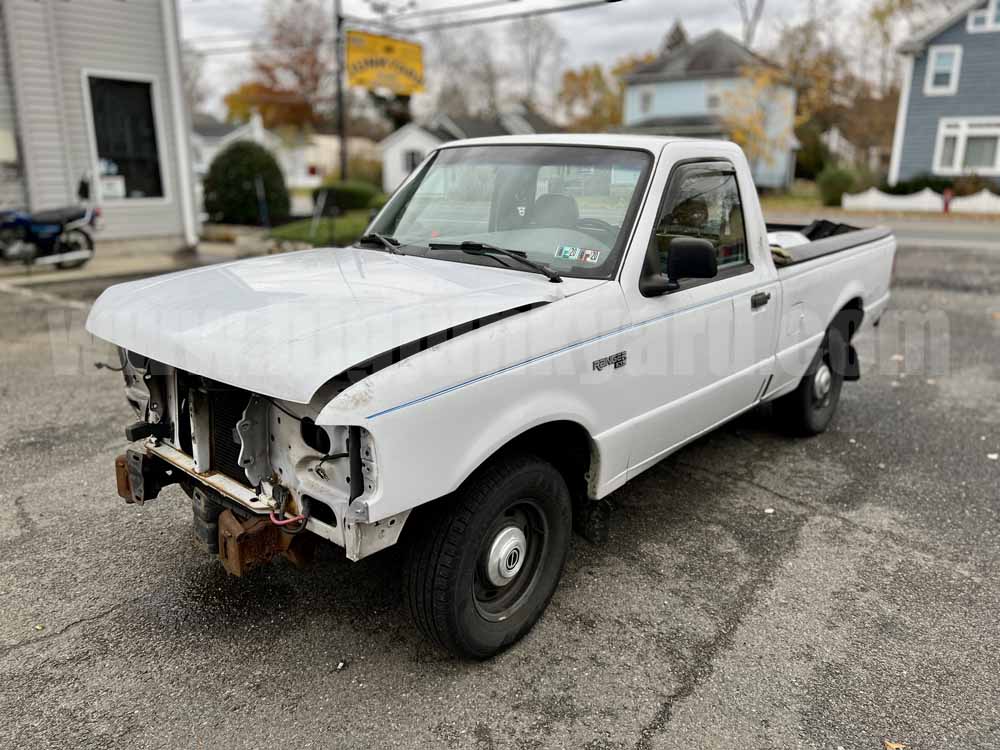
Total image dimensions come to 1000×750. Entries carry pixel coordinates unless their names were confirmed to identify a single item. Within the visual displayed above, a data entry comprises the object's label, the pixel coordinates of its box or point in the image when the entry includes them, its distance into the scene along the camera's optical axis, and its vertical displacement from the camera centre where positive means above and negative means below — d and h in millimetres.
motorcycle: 11875 -1260
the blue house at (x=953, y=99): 26969 +1967
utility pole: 20031 +1745
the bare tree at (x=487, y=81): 67062 +6019
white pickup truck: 2645 -758
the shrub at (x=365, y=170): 47281 -990
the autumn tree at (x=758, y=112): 34281 +1907
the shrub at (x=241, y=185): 19078 -777
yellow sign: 17375 +1980
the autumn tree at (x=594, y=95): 60312 +4724
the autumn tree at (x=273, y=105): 55281 +3307
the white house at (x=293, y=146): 56250 +460
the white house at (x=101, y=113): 12344 +618
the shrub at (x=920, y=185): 26719 -917
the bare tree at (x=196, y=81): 54344 +5289
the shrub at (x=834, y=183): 26922 -899
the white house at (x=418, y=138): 46906 +906
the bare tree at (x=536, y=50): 68188 +8788
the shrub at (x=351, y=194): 26734 -1423
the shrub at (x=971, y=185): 25938 -883
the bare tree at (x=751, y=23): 48844 +7985
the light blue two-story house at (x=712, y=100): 35500 +2654
